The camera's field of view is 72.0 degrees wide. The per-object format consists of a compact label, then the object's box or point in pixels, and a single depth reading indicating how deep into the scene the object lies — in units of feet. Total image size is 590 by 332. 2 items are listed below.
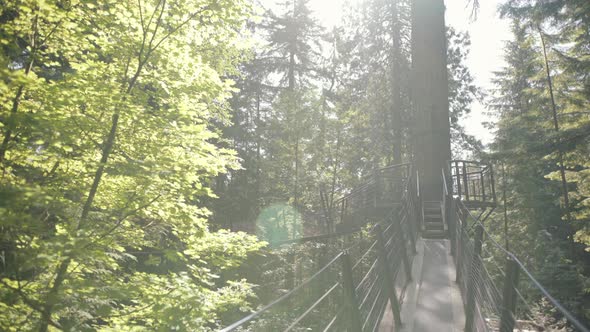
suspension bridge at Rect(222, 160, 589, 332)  10.77
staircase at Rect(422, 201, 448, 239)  34.71
